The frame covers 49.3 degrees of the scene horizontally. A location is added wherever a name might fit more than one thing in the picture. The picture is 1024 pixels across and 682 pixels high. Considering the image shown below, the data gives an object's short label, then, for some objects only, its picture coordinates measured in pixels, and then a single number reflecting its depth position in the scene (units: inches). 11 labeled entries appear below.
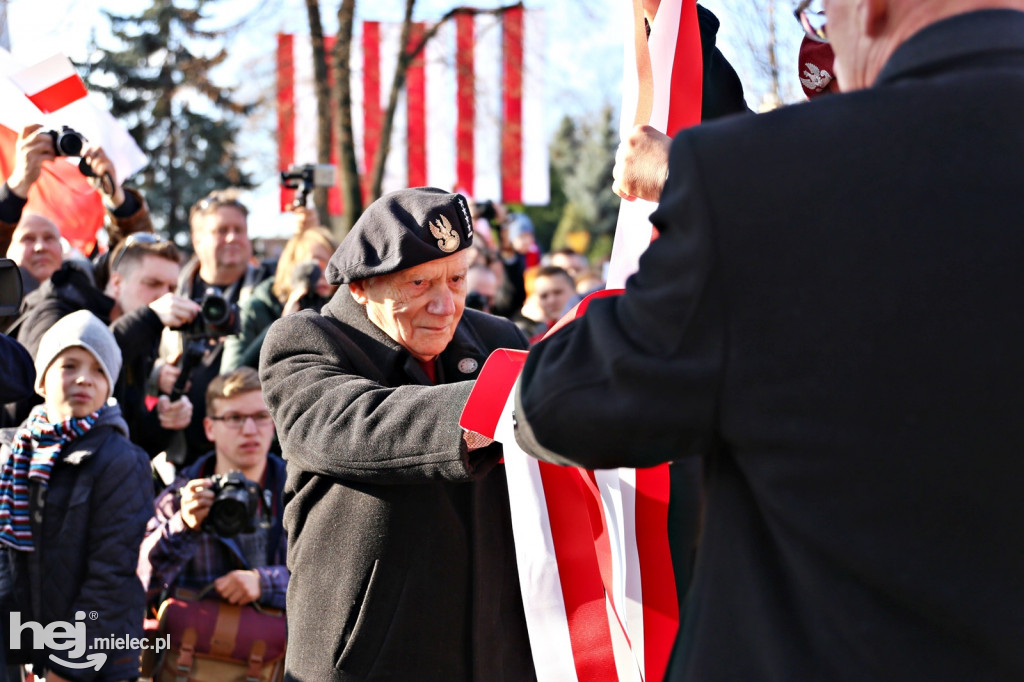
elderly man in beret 102.4
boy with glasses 166.2
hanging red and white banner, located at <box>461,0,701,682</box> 97.2
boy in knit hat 163.9
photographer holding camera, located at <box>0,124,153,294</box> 181.2
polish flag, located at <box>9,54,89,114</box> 229.9
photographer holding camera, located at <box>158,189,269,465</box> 250.8
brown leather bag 164.6
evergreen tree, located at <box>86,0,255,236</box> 1148.5
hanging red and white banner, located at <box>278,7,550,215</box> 740.6
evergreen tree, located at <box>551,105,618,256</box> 2191.2
